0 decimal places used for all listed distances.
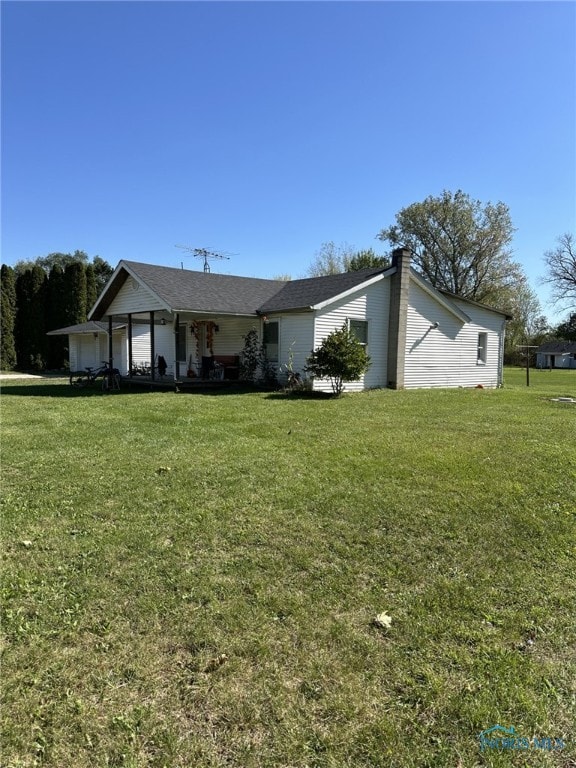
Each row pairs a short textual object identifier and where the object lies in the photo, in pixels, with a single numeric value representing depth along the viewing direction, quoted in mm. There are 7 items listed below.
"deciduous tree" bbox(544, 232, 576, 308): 50438
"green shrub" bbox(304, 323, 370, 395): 13047
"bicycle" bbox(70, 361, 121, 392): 15645
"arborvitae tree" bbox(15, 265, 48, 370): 30656
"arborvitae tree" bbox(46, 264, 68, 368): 31422
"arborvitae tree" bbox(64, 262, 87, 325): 31531
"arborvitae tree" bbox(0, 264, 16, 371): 29703
